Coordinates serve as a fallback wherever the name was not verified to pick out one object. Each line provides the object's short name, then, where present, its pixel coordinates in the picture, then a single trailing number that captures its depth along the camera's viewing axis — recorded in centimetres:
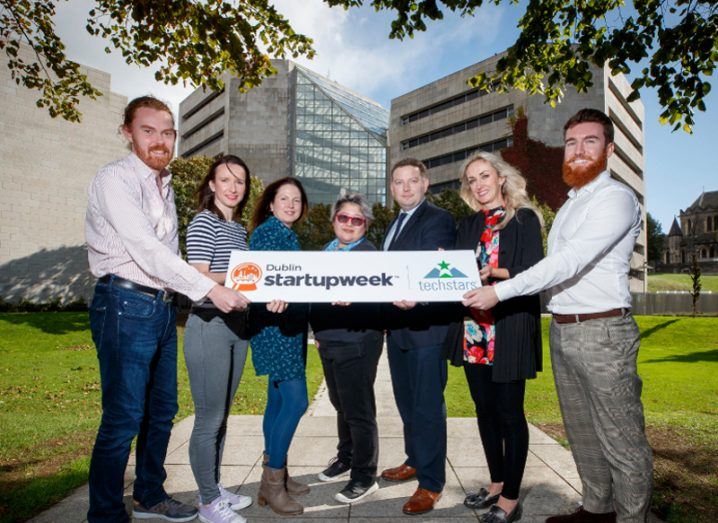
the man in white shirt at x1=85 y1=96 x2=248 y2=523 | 293
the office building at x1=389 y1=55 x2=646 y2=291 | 4916
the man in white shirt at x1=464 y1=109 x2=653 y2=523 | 290
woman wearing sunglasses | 377
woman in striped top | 333
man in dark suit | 368
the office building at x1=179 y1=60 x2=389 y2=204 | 6506
